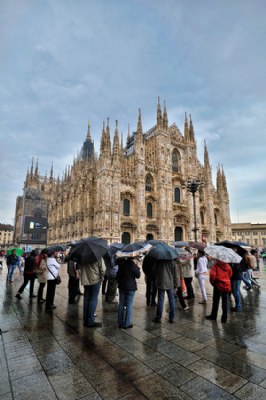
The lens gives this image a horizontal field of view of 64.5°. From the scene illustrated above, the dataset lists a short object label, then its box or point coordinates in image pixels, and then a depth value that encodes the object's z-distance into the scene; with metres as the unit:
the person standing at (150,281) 5.89
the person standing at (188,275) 6.66
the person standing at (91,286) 4.55
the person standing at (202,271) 6.43
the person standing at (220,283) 4.73
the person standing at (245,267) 6.39
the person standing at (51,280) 5.96
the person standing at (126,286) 4.50
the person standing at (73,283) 6.70
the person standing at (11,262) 9.97
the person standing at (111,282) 6.60
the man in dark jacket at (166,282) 4.75
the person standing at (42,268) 6.20
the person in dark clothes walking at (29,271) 7.07
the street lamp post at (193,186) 17.50
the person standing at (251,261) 6.96
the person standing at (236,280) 5.75
